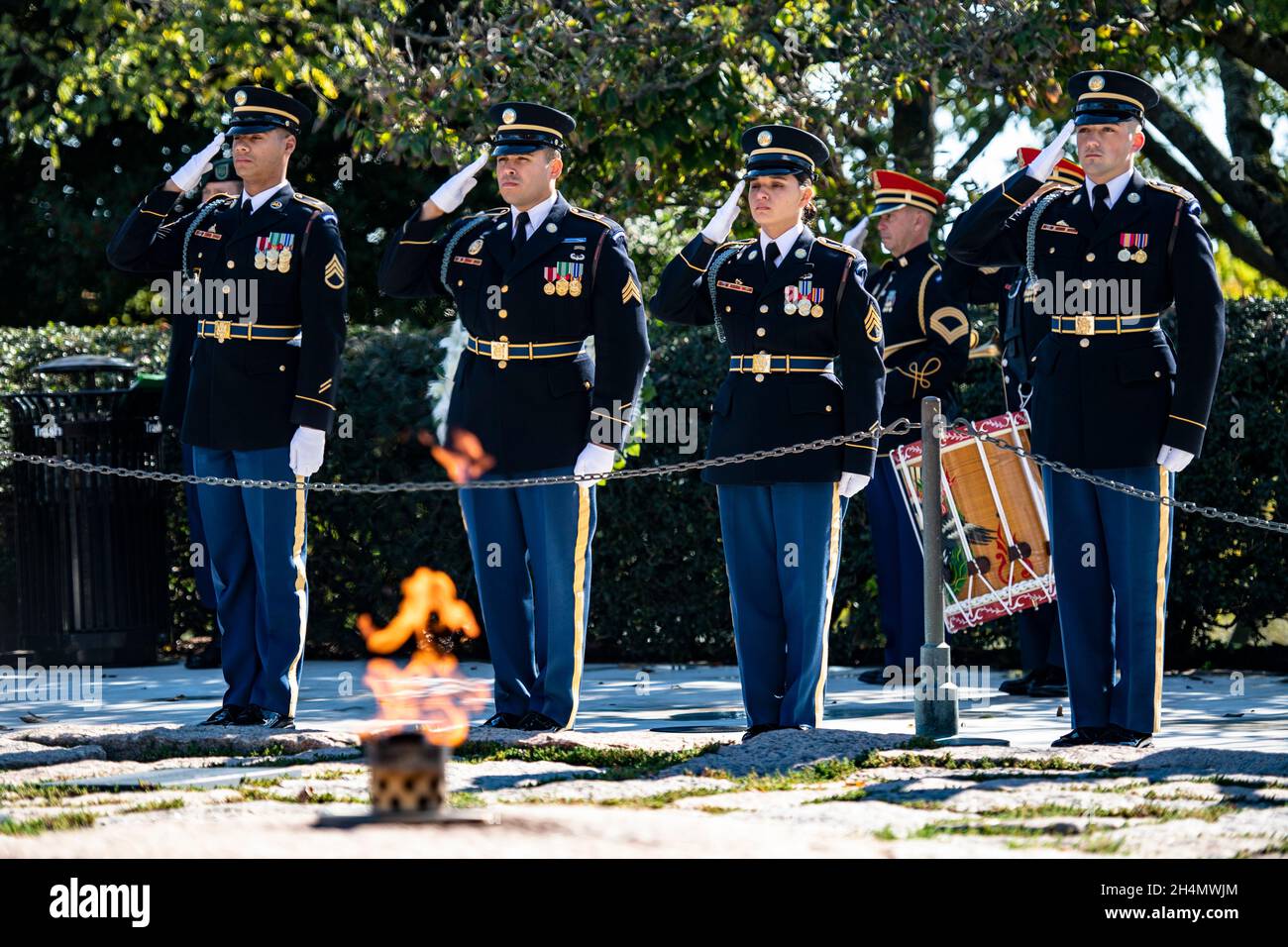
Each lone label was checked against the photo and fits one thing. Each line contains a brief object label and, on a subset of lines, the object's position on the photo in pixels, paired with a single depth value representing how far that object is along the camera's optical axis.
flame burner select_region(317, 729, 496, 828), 8.73
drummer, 19.37
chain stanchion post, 14.40
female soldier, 14.83
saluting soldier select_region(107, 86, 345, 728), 15.72
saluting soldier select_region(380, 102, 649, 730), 15.21
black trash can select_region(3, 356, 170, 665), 22.02
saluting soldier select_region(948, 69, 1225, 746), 14.05
